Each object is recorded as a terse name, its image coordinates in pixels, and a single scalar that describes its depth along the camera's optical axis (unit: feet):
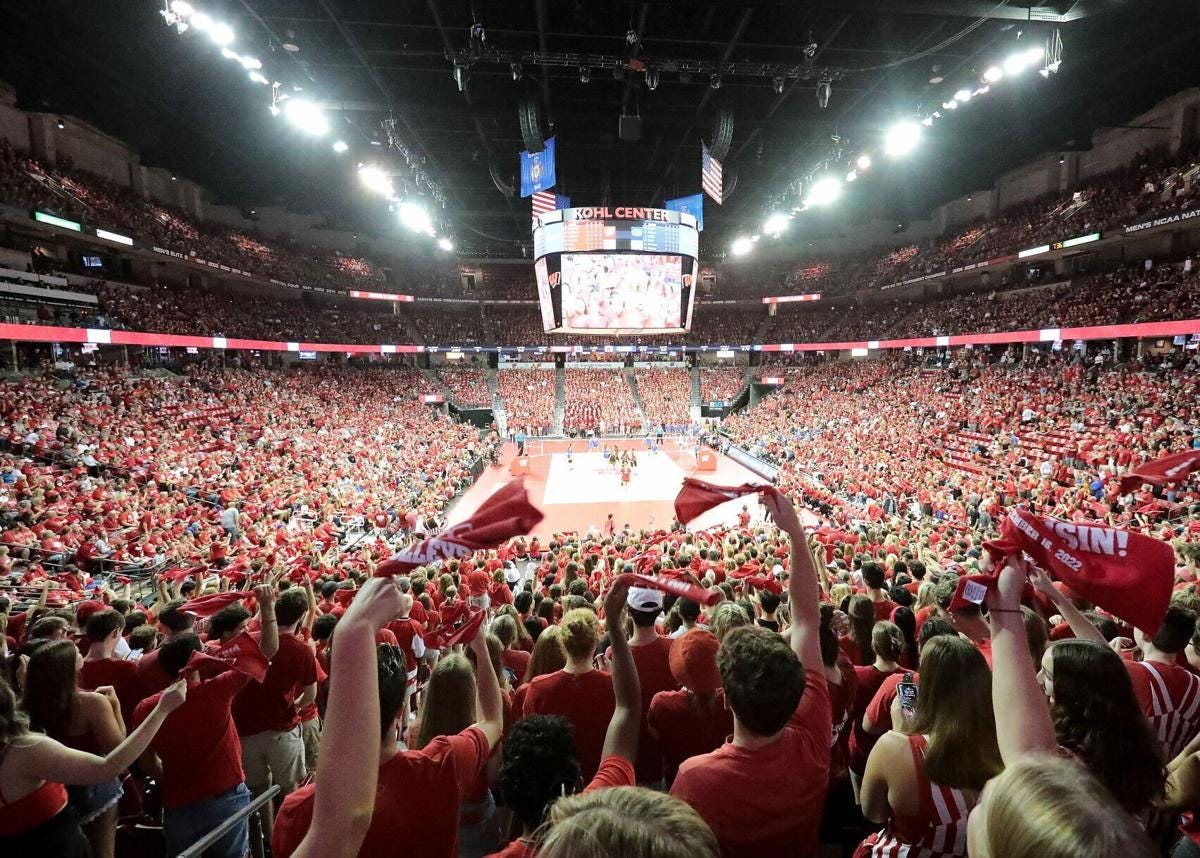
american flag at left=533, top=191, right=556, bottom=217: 91.20
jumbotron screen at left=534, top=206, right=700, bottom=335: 95.96
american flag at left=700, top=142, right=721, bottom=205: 74.38
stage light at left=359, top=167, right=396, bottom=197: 77.10
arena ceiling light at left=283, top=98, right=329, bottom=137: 54.80
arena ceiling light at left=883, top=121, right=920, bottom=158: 61.93
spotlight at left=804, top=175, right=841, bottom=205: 80.84
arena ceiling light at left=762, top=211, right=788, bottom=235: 105.29
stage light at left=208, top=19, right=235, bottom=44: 42.04
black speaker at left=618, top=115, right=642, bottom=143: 65.87
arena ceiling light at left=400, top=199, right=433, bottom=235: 93.76
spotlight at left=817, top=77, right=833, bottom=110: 54.54
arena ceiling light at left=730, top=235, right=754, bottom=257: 135.86
